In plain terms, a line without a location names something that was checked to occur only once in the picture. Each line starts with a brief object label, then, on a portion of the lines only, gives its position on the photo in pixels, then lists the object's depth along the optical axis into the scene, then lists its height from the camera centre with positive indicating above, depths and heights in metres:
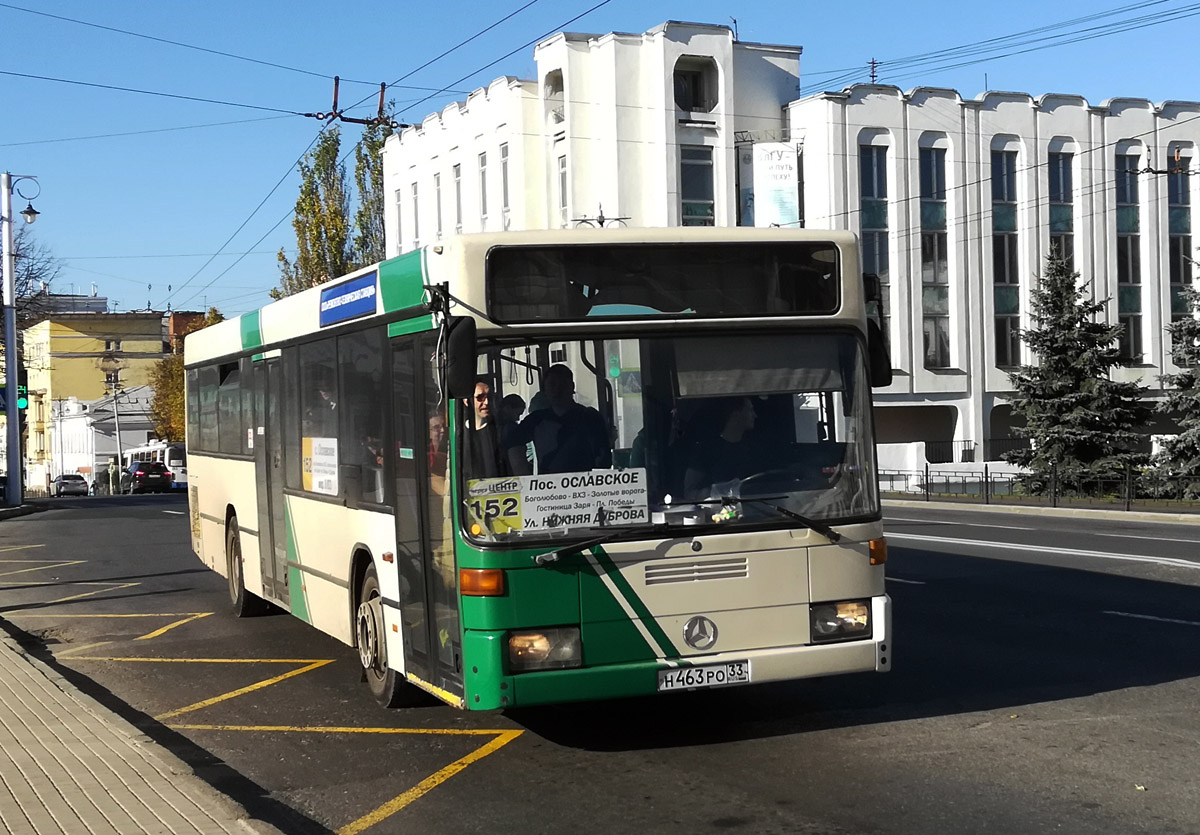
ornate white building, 49.62 +8.30
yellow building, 111.44 +5.57
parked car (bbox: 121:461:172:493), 67.69 -2.04
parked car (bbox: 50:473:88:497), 77.61 -2.67
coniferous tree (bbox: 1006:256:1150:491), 38.81 +0.22
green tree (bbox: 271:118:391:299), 53.56 +8.08
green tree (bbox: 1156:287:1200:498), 33.41 -0.09
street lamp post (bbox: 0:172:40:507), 42.47 +2.38
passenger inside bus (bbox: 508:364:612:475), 7.25 -0.08
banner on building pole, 50.09 +7.95
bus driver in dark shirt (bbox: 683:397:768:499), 7.41 -0.19
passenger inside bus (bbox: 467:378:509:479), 7.26 -0.10
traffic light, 43.56 +1.36
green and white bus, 7.23 -0.24
